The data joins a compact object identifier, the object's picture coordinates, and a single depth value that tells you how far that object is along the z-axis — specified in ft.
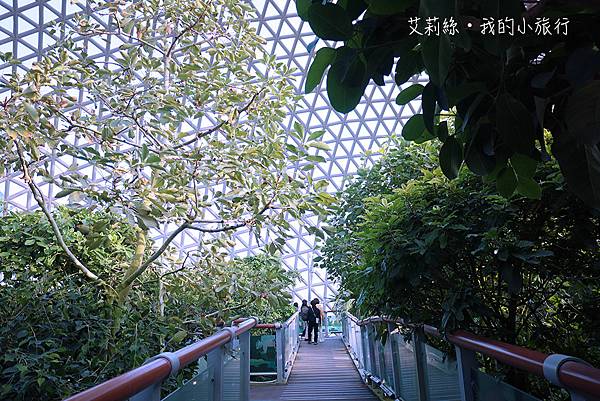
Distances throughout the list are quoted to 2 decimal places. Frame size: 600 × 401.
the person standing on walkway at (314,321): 53.36
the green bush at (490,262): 8.17
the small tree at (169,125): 10.68
